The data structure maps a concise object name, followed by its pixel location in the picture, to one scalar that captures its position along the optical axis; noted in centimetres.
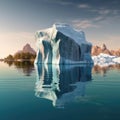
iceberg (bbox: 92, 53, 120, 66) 9849
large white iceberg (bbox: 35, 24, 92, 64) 5034
